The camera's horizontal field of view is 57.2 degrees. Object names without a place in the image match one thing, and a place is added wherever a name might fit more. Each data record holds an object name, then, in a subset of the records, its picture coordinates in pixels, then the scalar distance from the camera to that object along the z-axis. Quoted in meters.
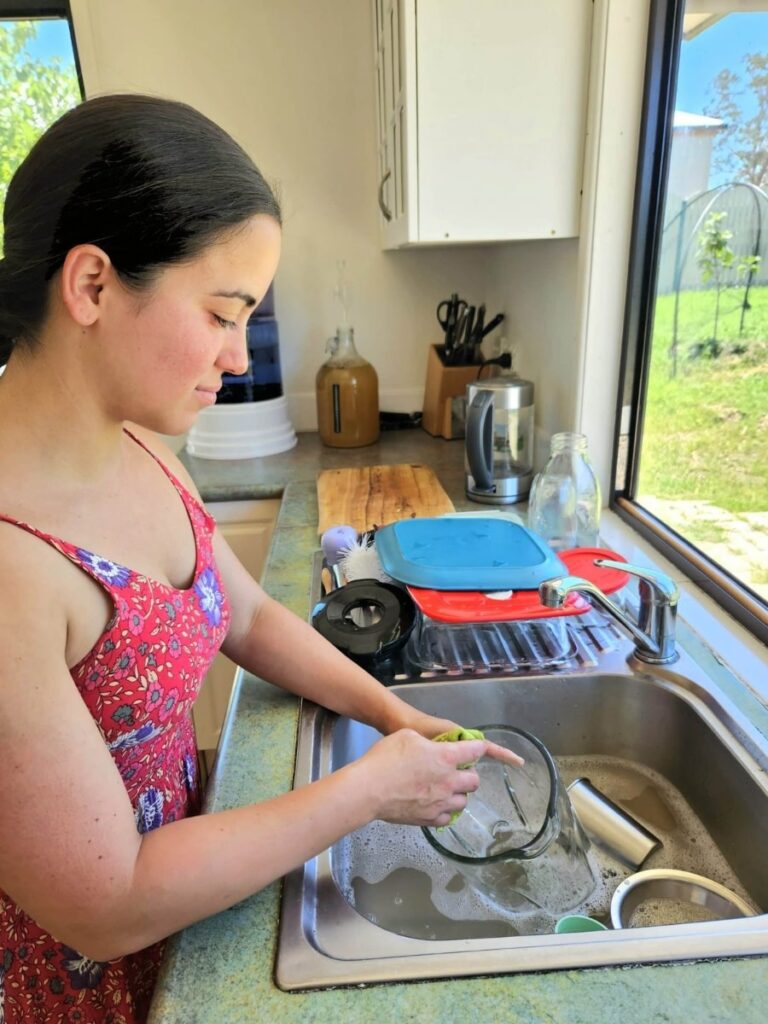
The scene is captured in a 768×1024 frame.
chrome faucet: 0.82
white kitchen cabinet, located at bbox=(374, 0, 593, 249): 1.17
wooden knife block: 1.92
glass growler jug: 1.91
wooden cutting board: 1.40
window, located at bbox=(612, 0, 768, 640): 1.00
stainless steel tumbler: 0.77
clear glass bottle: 1.21
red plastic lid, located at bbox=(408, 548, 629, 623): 0.88
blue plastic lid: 0.92
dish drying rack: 0.92
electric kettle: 1.42
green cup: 0.65
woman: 0.47
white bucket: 1.91
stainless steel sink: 0.51
